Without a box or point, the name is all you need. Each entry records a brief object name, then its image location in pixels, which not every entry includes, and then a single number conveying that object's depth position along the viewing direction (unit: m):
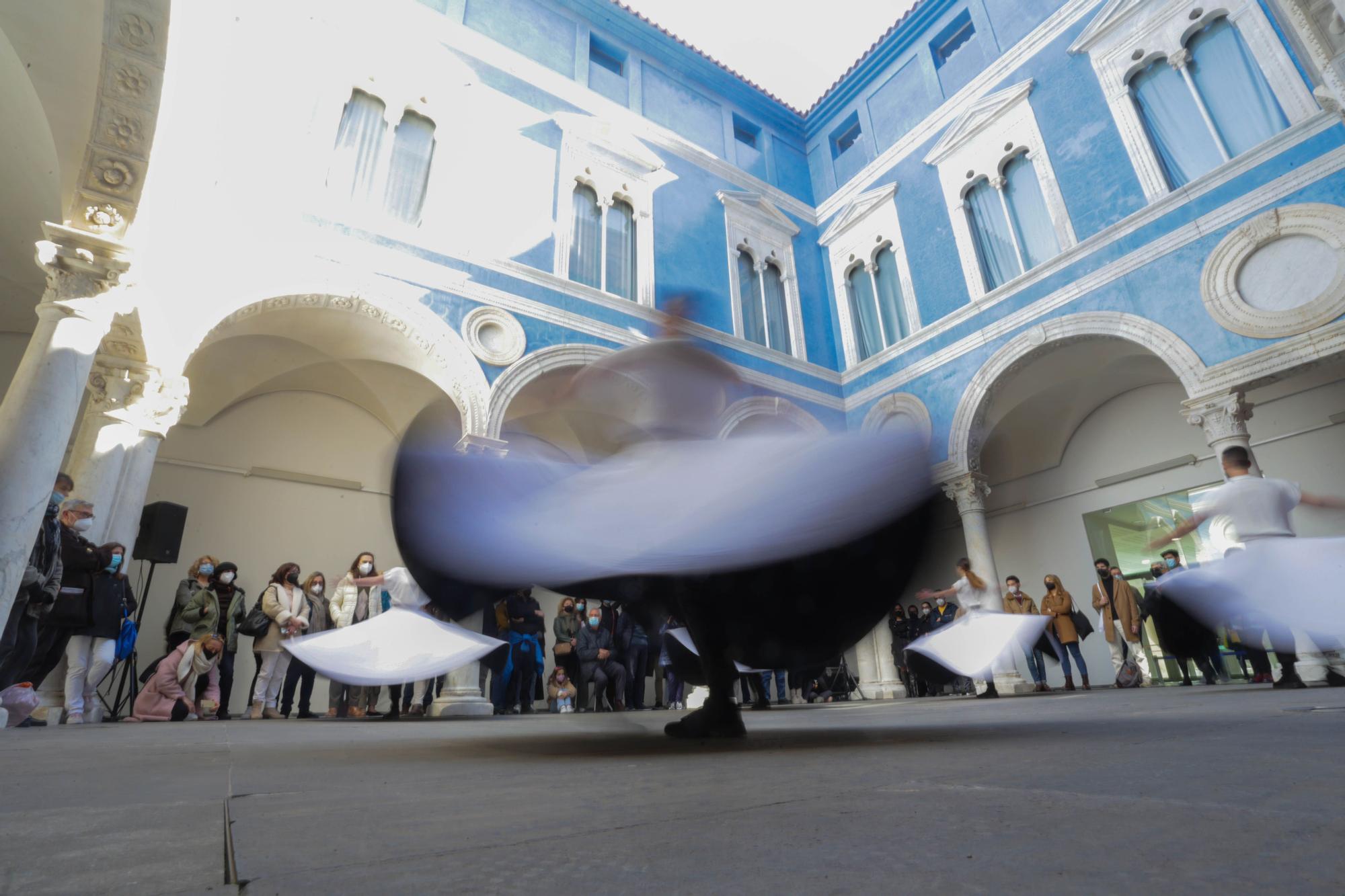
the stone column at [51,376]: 3.91
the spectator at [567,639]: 7.96
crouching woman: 5.84
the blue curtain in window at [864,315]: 13.28
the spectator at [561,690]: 8.12
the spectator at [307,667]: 6.76
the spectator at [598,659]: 7.83
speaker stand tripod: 6.43
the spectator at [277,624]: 6.59
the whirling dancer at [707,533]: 1.88
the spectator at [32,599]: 4.08
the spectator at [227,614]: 6.82
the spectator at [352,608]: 6.65
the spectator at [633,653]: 8.20
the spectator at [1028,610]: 8.59
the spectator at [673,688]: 8.77
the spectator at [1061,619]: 8.45
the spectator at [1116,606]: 8.05
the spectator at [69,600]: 4.80
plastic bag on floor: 4.34
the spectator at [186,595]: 6.40
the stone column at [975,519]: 10.30
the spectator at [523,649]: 7.14
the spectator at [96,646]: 5.23
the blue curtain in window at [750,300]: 12.93
